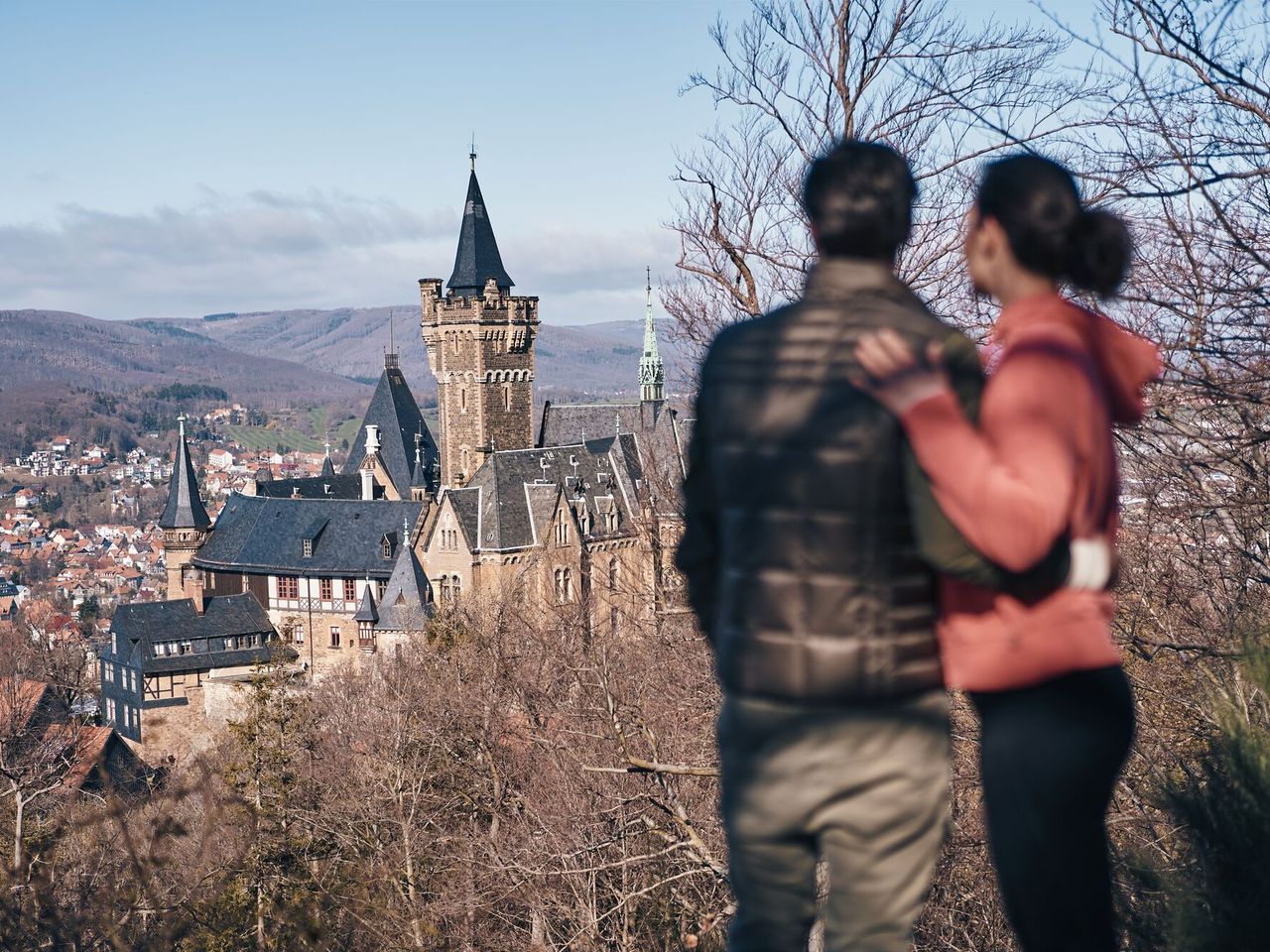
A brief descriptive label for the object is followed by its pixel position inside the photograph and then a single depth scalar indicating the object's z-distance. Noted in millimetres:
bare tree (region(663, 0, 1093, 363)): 11812
